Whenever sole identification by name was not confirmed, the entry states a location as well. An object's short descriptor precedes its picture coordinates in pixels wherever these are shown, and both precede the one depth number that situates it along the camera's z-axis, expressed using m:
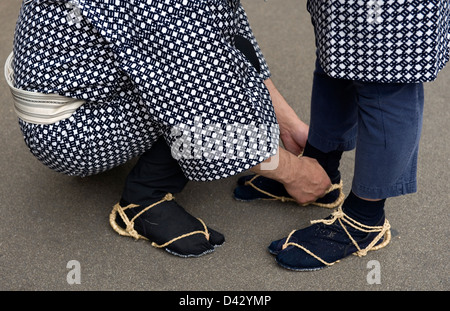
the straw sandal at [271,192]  2.59
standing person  2.18
